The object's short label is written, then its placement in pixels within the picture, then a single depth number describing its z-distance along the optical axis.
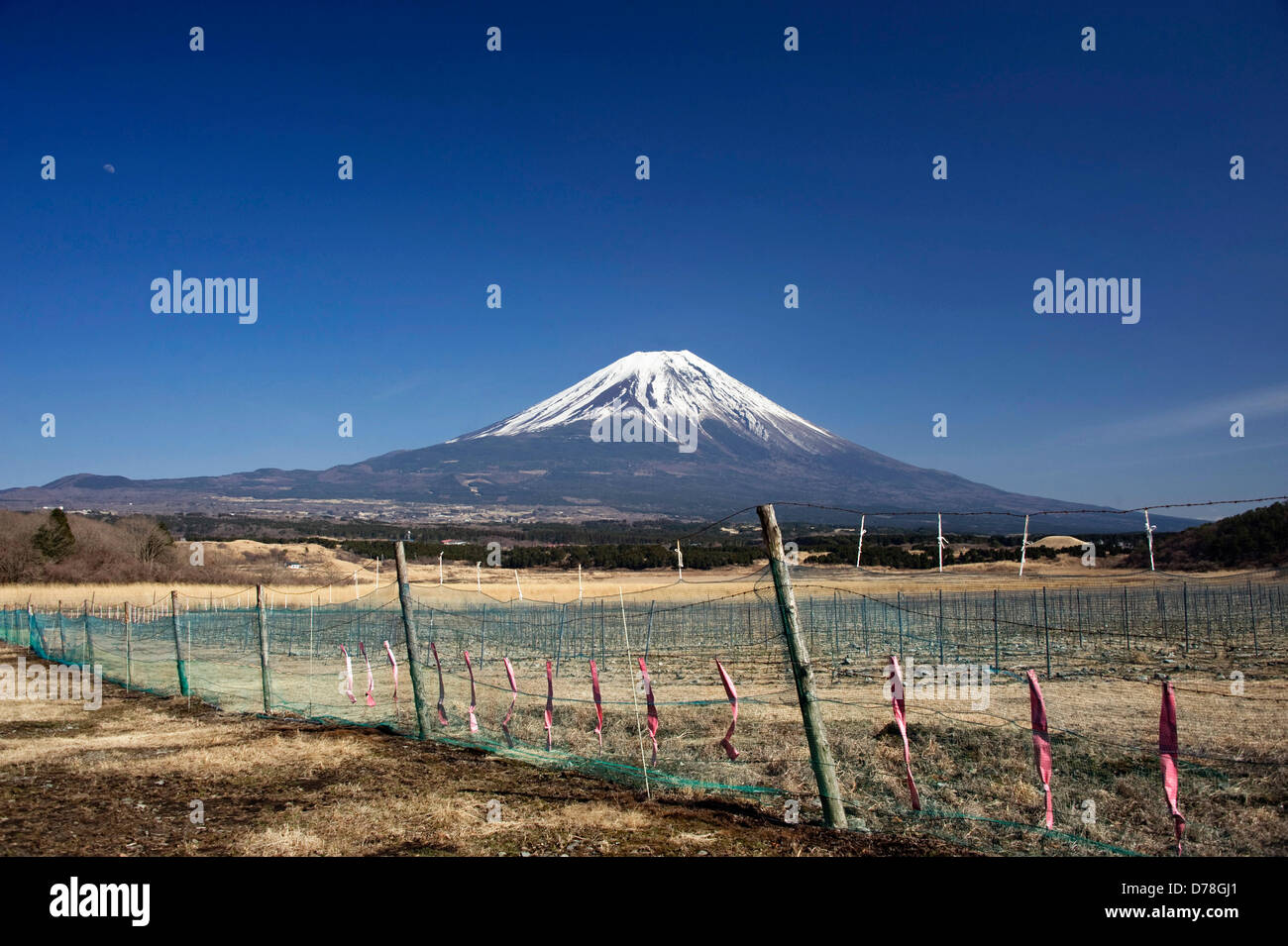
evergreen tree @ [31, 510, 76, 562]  47.06
